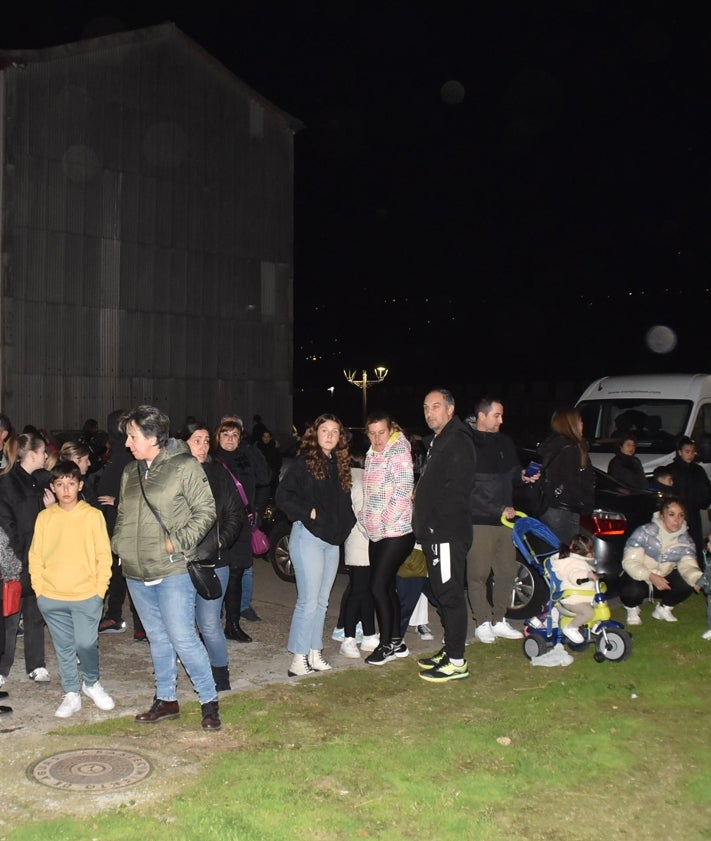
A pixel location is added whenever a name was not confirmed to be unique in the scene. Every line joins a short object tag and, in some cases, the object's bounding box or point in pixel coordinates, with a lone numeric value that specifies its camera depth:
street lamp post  37.49
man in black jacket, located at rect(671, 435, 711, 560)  10.38
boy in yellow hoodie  5.79
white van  12.79
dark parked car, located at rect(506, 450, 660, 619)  8.34
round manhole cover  4.66
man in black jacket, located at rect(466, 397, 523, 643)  7.71
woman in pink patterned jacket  6.85
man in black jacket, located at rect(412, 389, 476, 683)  6.55
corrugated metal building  22.25
